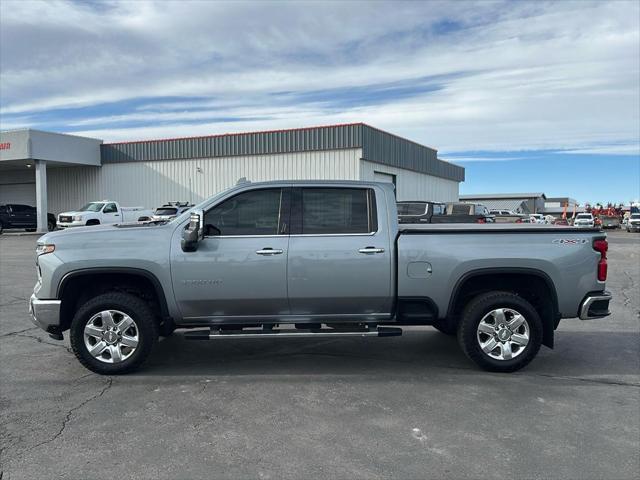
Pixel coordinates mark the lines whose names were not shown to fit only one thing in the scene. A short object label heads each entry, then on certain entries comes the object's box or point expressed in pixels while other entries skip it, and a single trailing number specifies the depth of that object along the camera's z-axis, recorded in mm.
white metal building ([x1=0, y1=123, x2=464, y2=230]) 30266
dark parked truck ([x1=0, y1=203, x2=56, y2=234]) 33250
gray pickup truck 5340
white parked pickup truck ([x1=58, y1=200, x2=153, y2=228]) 27406
